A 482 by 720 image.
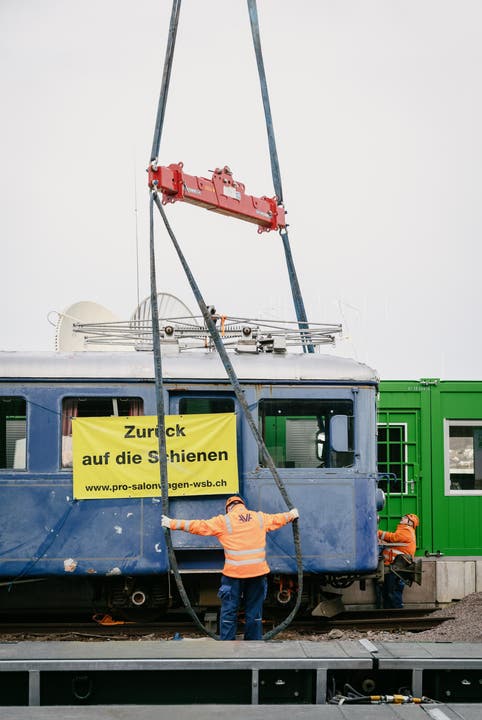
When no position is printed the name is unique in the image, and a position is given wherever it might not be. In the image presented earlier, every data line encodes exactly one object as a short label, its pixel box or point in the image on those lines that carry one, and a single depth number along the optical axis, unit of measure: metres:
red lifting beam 11.04
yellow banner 9.59
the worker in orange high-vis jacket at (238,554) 8.52
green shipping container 14.12
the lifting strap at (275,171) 12.14
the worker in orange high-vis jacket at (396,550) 11.41
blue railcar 9.57
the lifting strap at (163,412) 8.51
